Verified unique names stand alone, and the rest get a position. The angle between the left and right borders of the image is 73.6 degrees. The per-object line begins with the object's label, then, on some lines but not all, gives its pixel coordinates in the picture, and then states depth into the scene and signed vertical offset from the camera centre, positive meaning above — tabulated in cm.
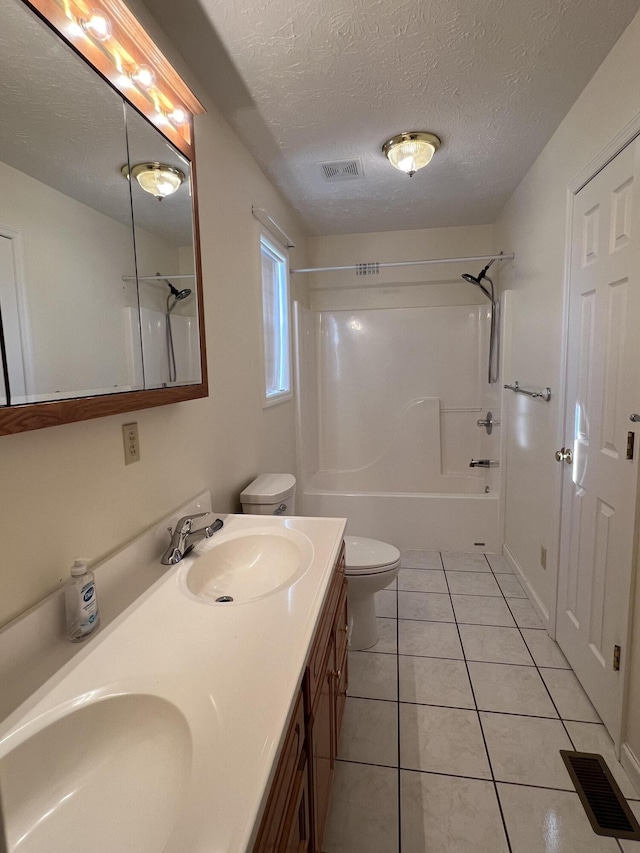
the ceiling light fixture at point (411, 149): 203 +107
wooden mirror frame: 84 +76
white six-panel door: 141 -22
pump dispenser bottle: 91 -48
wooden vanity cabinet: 71 -79
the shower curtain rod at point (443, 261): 277 +74
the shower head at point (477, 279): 315 +68
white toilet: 191 -88
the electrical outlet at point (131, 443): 119 -18
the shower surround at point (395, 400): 352 -23
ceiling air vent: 230 +112
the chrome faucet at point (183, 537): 125 -49
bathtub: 304 -104
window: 261 +35
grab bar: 212 -12
